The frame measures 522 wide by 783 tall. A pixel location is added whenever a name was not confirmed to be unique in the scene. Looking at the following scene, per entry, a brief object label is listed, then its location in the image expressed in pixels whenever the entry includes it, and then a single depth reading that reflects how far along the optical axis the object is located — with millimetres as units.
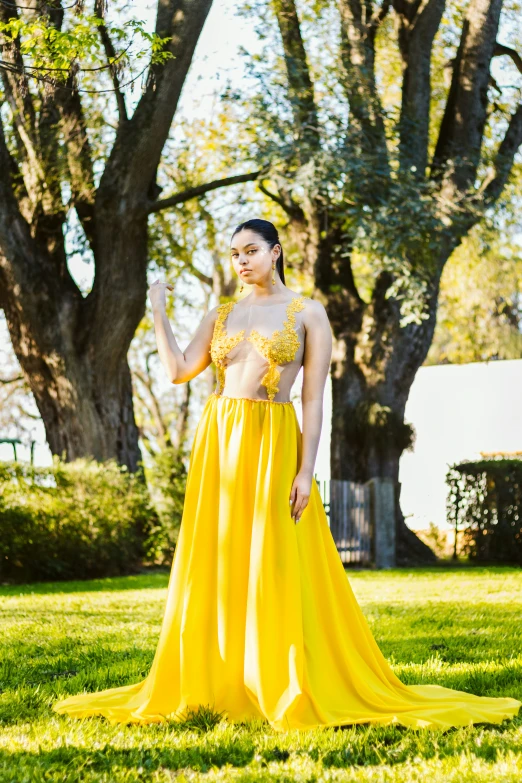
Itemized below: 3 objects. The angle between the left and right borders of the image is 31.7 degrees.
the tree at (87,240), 11570
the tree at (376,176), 11898
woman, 3799
